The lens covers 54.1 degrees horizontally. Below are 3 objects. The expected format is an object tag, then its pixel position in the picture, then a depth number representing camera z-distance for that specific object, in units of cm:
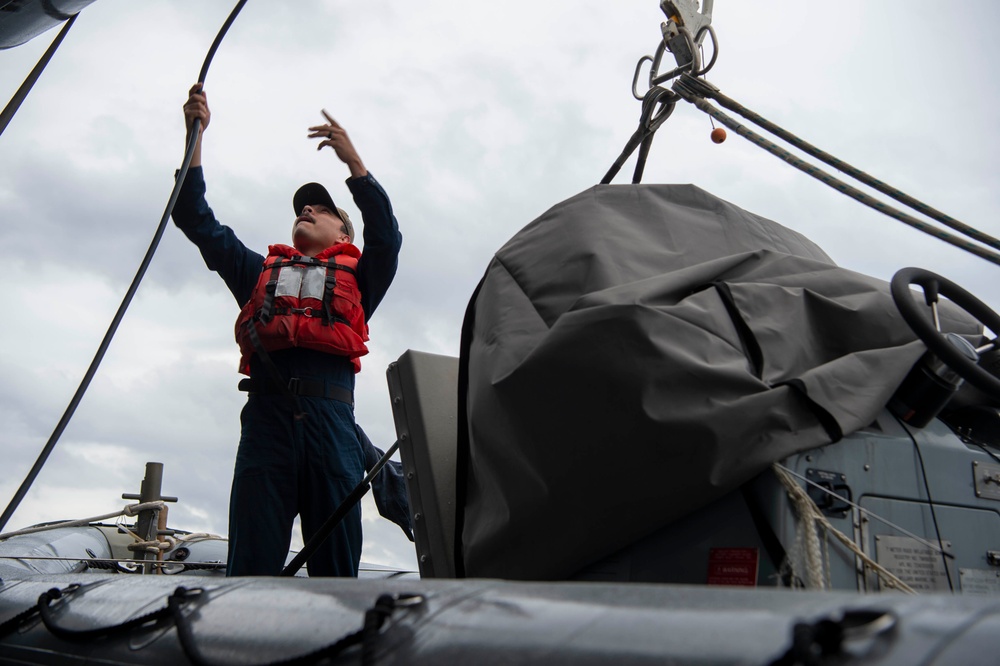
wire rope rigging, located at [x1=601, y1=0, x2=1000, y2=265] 215
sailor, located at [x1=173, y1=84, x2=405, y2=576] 257
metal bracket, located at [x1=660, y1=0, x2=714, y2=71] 248
